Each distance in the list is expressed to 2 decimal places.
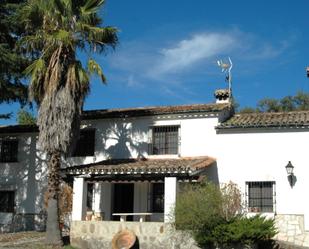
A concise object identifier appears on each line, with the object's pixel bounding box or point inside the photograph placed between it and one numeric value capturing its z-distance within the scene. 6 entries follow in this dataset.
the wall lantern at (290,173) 21.94
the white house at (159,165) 21.70
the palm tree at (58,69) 20.62
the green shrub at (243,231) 18.28
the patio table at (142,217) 21.40
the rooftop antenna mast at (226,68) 28.11
